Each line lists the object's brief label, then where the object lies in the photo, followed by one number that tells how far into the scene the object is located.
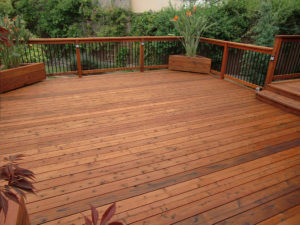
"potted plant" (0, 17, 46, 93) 4.39
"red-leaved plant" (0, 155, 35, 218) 0.90
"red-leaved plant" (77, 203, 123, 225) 0.85
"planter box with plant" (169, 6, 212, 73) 5.82
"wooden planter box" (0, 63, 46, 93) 4.34
